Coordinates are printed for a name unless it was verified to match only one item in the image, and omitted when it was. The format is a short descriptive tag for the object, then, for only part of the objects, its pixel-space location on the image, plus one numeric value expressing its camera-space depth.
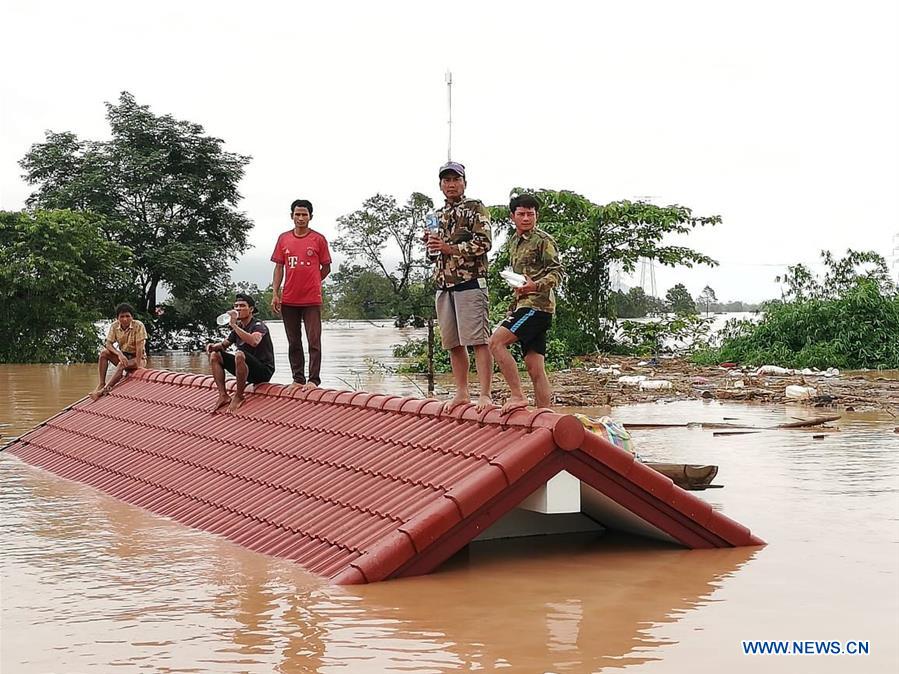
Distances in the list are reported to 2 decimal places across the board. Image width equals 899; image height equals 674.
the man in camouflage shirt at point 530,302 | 8.22
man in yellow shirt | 14.08
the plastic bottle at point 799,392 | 18.28
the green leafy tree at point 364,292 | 52.97
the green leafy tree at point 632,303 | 28.72
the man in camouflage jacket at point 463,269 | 8.57
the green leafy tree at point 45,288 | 33.12
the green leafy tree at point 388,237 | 52.47
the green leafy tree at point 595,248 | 27.81
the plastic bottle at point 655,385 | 20.59
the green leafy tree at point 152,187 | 41.16
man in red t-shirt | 11.32
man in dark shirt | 10.70
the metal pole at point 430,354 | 15.19
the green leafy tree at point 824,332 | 25.08
